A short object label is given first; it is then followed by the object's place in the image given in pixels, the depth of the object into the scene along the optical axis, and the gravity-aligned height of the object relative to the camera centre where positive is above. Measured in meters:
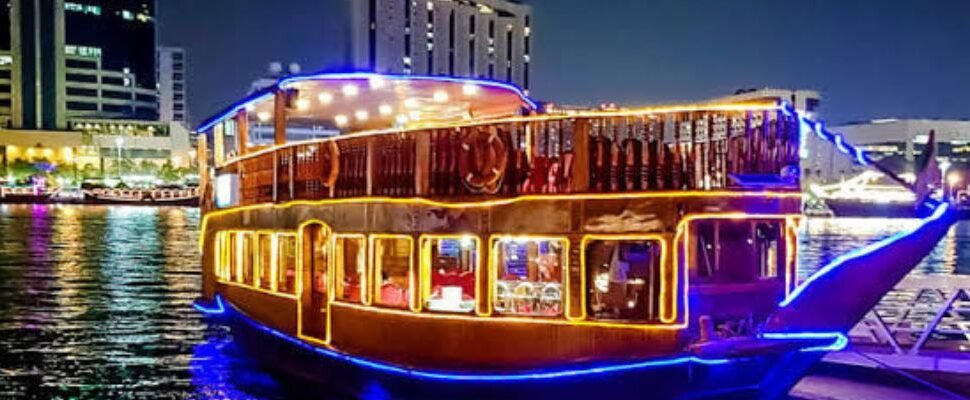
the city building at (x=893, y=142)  140.06 +8.21
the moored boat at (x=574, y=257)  10.55 -0.65
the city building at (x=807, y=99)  136.75 +13.41
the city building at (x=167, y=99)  197.25 +19.20
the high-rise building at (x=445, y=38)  136.50 +22.41
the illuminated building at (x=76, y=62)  152.00 +21.48
